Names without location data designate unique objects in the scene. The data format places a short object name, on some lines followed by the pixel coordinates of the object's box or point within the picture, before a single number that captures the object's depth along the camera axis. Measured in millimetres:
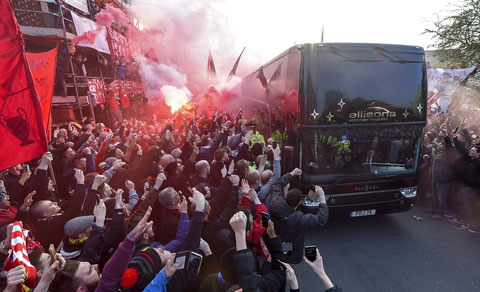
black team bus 4793
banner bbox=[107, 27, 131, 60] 16156
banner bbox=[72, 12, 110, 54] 12898
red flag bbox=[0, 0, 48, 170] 2877
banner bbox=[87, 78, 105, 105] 13820
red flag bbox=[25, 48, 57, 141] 4414
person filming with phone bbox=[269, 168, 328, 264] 3504
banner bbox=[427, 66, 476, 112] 11648
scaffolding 11430
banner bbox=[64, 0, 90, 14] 13895
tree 12477
